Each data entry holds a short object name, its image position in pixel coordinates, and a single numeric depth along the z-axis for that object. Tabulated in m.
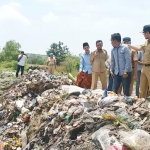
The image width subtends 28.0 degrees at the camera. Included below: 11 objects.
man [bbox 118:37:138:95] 6.95
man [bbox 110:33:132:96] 6.32
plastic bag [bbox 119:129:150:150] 3.51
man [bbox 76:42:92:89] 8.30
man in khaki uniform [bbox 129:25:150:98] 5.68
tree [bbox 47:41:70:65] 56.56
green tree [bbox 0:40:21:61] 61.09
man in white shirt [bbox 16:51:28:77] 16.90
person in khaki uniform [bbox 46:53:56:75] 15.57
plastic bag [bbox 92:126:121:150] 3.90
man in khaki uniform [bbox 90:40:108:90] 7.83
